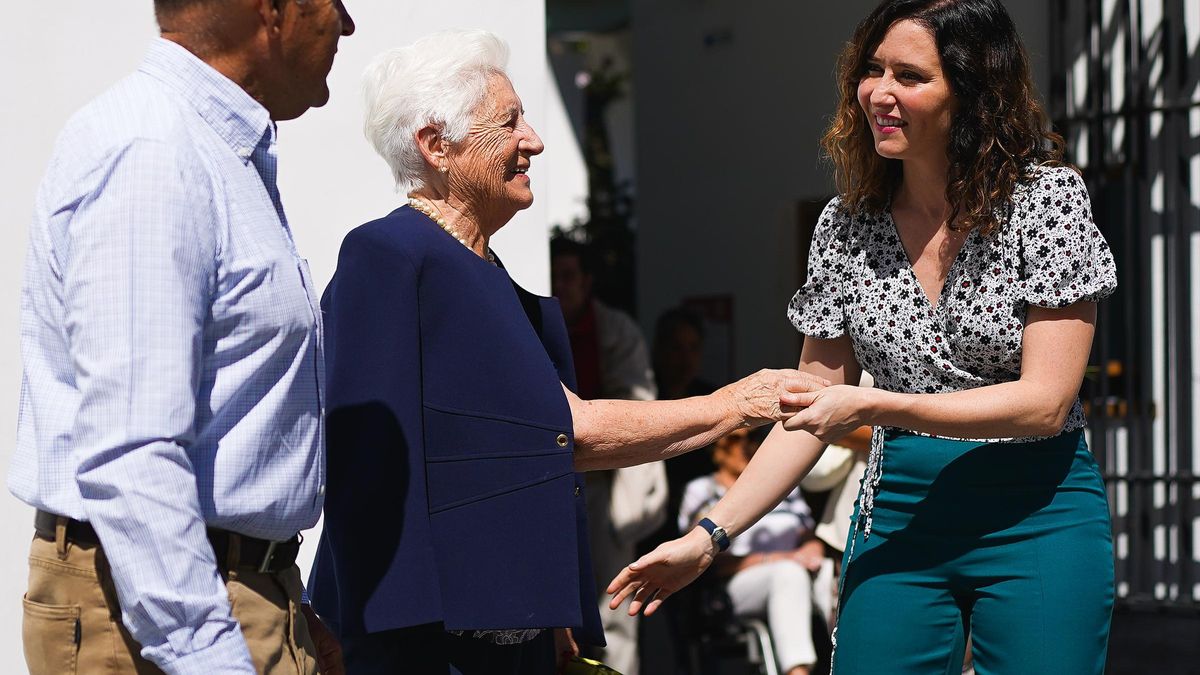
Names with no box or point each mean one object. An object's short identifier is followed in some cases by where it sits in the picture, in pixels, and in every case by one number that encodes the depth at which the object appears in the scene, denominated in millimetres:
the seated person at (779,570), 5555
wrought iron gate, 6328
